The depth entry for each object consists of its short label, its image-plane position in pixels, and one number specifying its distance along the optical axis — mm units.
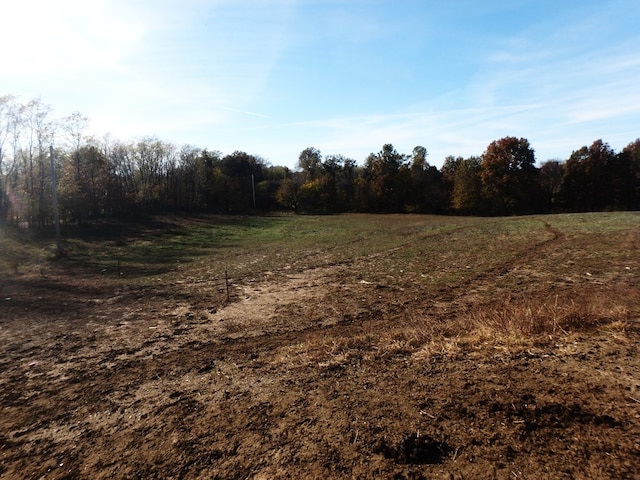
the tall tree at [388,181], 66688
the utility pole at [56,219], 22950
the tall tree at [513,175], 53125
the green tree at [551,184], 54188
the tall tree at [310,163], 79750
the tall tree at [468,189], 56594
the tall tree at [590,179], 51875
